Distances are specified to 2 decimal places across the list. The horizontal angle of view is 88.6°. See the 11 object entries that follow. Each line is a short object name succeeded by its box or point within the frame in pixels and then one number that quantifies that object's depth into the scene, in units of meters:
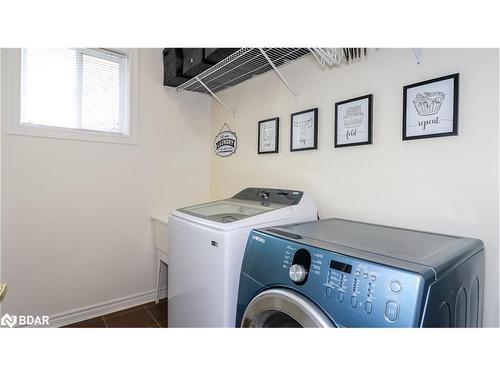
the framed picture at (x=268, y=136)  2.08
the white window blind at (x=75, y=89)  2.00
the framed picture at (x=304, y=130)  1.78
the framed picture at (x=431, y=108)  1.16
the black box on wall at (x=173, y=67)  2.27
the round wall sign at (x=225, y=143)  2.57
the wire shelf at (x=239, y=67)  1.70
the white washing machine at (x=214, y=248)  1.24
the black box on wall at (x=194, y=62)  1.94
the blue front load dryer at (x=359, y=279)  0.70
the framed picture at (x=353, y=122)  1.49
